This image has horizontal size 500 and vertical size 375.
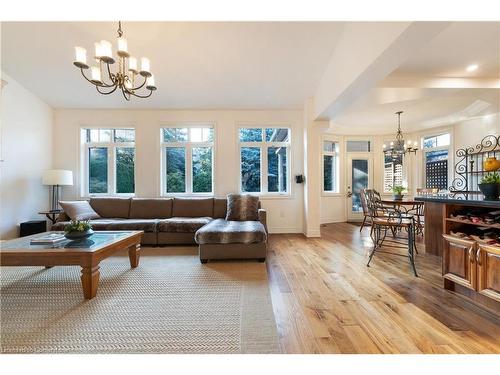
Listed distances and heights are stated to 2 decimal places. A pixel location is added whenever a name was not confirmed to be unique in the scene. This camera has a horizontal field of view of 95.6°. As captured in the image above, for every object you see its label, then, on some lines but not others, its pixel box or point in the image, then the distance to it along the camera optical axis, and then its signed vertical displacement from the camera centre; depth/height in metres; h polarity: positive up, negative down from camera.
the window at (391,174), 6.78 +0.38
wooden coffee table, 2.06 -0.64
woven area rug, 1.49 -1.03
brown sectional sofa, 3.05 -0.60
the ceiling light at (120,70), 2.20 +1.31
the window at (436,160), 5.97 +0.74
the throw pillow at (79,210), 3.99 -0.42
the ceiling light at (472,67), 3.29 +1.77
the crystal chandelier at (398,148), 4.84 +0.84
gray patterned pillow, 4.24 -0.40
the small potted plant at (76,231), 2.44 -0.47
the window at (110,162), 5.10 +0.56
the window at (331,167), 6.68 +0.58
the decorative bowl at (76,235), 2.44 -0.52
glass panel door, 6.82 +0.33
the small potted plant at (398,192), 4.46 -0.11
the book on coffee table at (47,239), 2.34 -0.56
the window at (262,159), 5.17 +0.64
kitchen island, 1.85 -0.55
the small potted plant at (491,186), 1.97 +0.01
